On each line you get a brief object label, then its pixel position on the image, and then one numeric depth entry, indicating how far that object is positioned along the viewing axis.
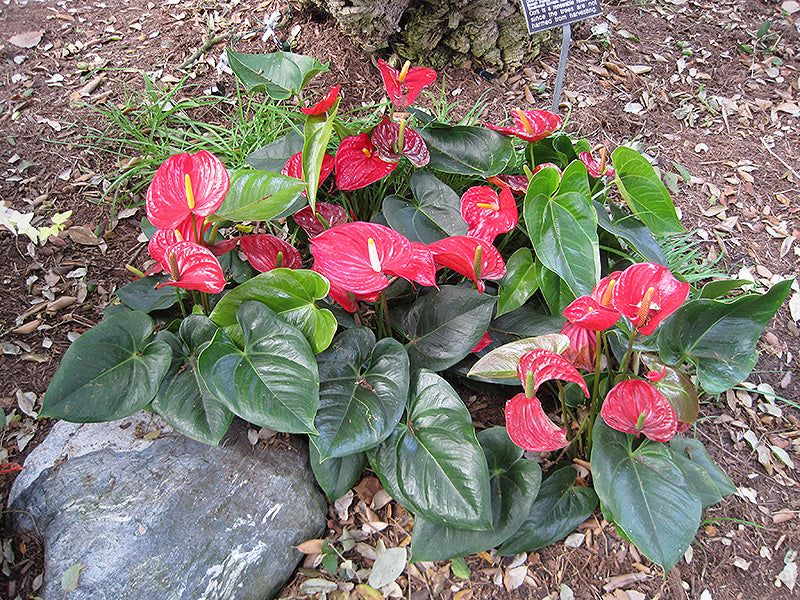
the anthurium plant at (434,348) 1.25
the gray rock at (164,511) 1.30
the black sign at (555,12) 1.90
